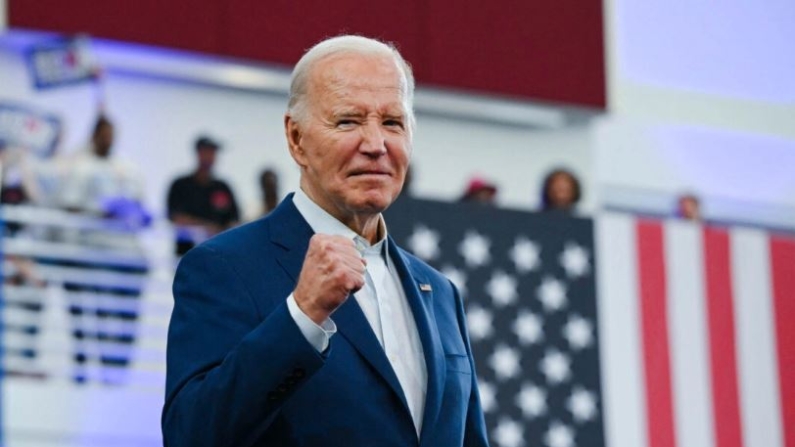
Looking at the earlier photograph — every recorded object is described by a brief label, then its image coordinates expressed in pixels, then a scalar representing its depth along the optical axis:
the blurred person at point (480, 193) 11.78
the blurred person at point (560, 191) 11.47
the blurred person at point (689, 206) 13.52
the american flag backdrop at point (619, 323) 11.33
